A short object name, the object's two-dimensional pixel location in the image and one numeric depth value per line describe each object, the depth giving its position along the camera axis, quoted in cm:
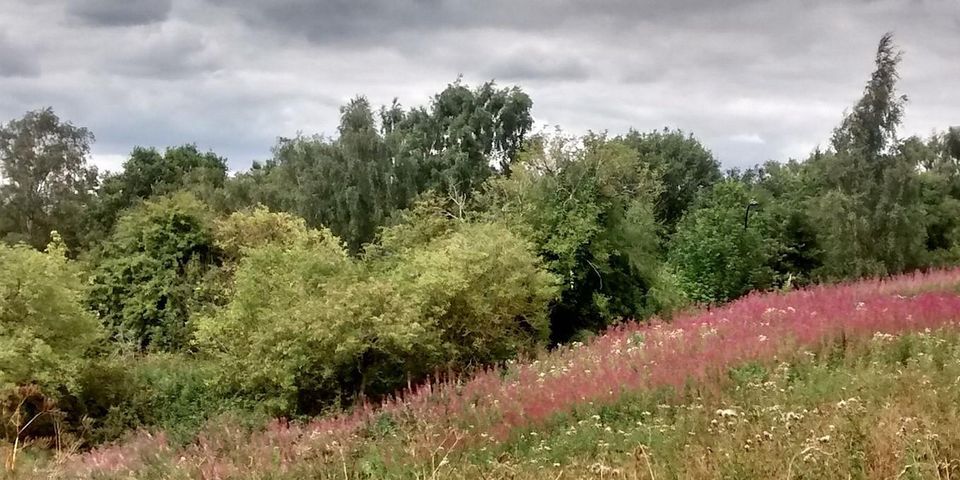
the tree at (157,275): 2409
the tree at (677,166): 4347
